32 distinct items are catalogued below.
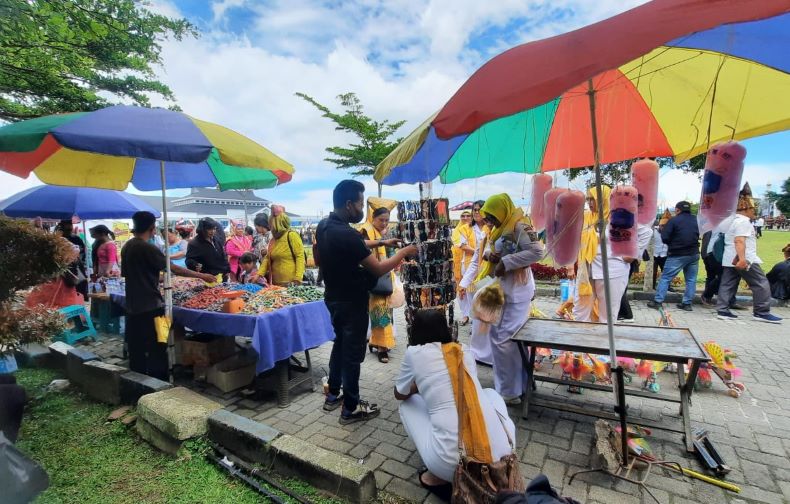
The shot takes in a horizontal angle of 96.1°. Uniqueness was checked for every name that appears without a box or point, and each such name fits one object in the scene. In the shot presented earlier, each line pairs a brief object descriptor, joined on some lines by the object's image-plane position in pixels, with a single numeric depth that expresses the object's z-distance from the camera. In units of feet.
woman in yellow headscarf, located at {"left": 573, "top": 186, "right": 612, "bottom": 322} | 14.66
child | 16.91
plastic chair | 17.51
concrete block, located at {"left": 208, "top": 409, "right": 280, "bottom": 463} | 8.36
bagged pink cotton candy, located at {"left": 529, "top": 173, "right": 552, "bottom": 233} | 11.85
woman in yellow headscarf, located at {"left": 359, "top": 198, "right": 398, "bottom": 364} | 14.82
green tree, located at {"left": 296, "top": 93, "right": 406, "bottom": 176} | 46.62
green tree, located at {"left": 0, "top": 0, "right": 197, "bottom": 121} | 16.07
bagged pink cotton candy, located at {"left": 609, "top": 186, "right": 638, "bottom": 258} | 8.46
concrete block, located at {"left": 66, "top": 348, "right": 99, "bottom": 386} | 12.76
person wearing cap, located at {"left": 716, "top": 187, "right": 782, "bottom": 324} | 18.66
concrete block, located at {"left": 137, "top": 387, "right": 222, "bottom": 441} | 8.98
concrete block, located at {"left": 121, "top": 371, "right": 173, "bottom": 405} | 10.84
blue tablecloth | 10.55
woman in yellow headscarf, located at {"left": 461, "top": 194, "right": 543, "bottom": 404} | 10.73
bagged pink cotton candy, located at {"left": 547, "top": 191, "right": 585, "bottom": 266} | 8.97
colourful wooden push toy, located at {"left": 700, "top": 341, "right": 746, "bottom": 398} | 11.25
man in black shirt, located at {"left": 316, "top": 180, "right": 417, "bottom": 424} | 9.19
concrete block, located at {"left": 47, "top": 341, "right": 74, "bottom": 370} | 14.35
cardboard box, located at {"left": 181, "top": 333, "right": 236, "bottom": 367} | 13.17
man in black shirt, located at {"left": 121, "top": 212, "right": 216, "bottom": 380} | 11.71
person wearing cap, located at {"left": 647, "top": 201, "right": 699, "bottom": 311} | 20.71
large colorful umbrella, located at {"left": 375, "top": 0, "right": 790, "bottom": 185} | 5.03
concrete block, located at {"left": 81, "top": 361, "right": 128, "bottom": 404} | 11.63
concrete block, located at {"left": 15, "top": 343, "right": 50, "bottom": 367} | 14.82
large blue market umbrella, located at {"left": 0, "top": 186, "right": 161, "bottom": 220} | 20.99
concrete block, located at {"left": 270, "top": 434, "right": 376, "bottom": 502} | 7.05
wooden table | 8.29
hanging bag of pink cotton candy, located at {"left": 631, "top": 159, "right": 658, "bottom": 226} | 9.20
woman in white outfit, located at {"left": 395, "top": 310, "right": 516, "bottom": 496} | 6.52
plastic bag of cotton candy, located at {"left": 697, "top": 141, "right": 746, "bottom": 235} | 7.37
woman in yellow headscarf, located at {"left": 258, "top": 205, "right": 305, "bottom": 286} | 16.18
